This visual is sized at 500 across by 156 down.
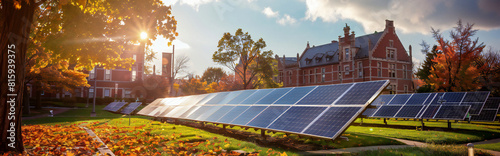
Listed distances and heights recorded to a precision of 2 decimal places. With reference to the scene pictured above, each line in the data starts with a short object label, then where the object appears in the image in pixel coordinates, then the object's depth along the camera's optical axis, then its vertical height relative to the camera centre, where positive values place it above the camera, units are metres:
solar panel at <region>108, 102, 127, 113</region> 38.23 -2.03
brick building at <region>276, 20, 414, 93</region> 59.84 +6.06
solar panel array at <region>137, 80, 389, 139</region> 8.41 -0.57
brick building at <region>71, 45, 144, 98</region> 68.31 +1.67
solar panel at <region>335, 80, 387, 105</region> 8.85 -0.03
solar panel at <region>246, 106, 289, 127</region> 10.21 -0.82
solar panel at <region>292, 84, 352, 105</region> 10.07 -0.10
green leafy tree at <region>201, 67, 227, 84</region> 121.26 +6.49
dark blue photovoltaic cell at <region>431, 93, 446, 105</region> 18.11 -0.42
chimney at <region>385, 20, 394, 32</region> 61.94 +12.94
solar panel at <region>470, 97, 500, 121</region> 19.11 -1.18
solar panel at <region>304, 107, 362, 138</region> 7.85 -0.76
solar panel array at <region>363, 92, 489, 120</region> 17.06 -0.78
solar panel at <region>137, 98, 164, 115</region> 25.77 -1.45
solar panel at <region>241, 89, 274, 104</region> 13.66 -0.20
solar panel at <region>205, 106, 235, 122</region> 13.21 -0.94
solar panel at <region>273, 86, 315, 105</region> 11.39 -0.13
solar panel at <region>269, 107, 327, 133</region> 8.96 -0.80
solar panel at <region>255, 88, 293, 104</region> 12.57 -0.18
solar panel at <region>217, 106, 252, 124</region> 12.19 -0.90
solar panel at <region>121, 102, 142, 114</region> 29.38 -1.45
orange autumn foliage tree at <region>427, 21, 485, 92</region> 41.08 +3.93
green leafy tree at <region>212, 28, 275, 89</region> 49.72 +5.98
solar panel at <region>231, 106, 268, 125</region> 11.17 -0.86
